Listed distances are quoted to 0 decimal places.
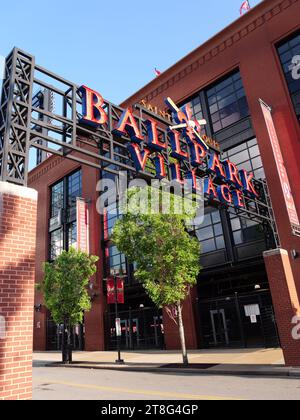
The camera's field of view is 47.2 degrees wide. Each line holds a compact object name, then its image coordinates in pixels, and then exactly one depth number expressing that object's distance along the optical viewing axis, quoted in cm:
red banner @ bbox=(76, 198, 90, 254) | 2916
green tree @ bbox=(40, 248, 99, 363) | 2256
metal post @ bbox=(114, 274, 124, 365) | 1956
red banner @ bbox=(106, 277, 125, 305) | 2577
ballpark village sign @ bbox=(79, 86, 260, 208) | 1099
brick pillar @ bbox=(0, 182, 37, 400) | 559
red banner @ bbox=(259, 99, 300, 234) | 1544
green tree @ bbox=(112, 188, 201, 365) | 1716
